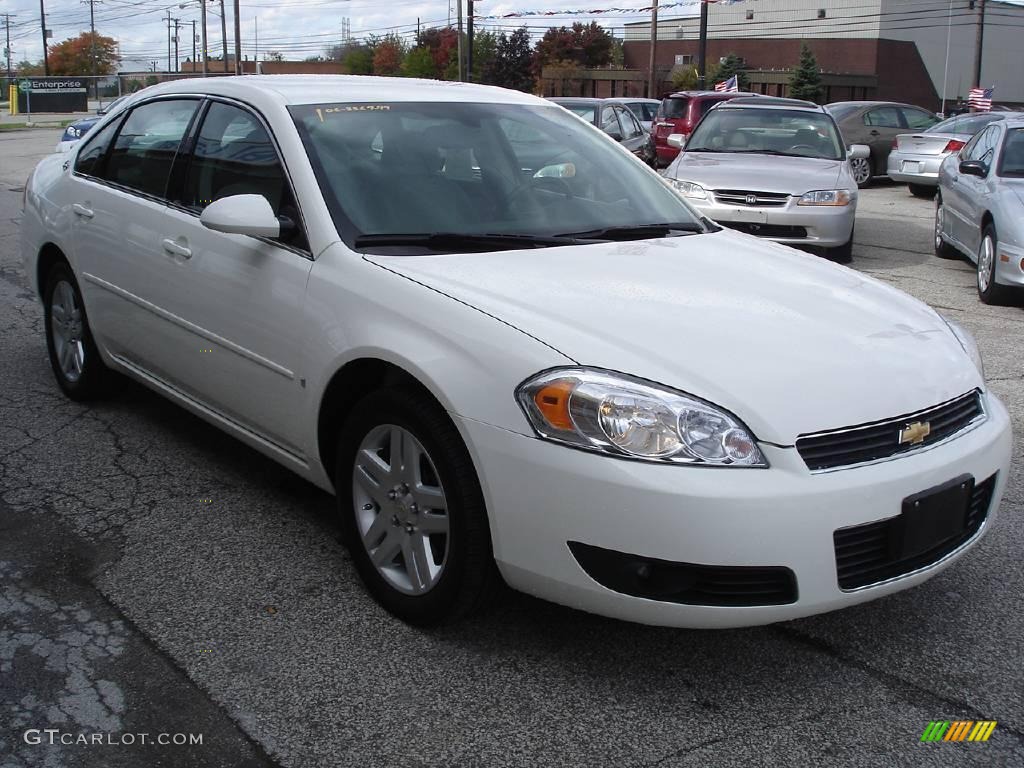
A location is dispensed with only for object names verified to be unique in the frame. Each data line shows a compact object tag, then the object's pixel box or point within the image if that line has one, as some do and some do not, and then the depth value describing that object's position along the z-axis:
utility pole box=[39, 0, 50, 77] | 82.88
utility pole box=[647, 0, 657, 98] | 41.99
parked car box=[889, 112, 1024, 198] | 16.34
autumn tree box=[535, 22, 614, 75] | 79.00
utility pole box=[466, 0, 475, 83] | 43.97
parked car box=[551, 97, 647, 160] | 17.91
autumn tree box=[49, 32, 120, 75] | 102.50
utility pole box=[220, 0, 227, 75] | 65.00
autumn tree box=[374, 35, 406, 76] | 106.44
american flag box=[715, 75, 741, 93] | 30.14
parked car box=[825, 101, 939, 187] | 19.94
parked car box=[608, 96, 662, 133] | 25.48
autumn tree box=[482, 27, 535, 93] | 77.62
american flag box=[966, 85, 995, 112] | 32.41
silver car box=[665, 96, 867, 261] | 10.02
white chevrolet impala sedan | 2.79
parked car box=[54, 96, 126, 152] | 21.25
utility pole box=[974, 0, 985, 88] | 44.78
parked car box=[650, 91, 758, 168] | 19.96
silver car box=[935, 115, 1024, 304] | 8.46
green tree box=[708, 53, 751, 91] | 60.28
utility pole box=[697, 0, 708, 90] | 37.17
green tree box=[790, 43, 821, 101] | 57.03
